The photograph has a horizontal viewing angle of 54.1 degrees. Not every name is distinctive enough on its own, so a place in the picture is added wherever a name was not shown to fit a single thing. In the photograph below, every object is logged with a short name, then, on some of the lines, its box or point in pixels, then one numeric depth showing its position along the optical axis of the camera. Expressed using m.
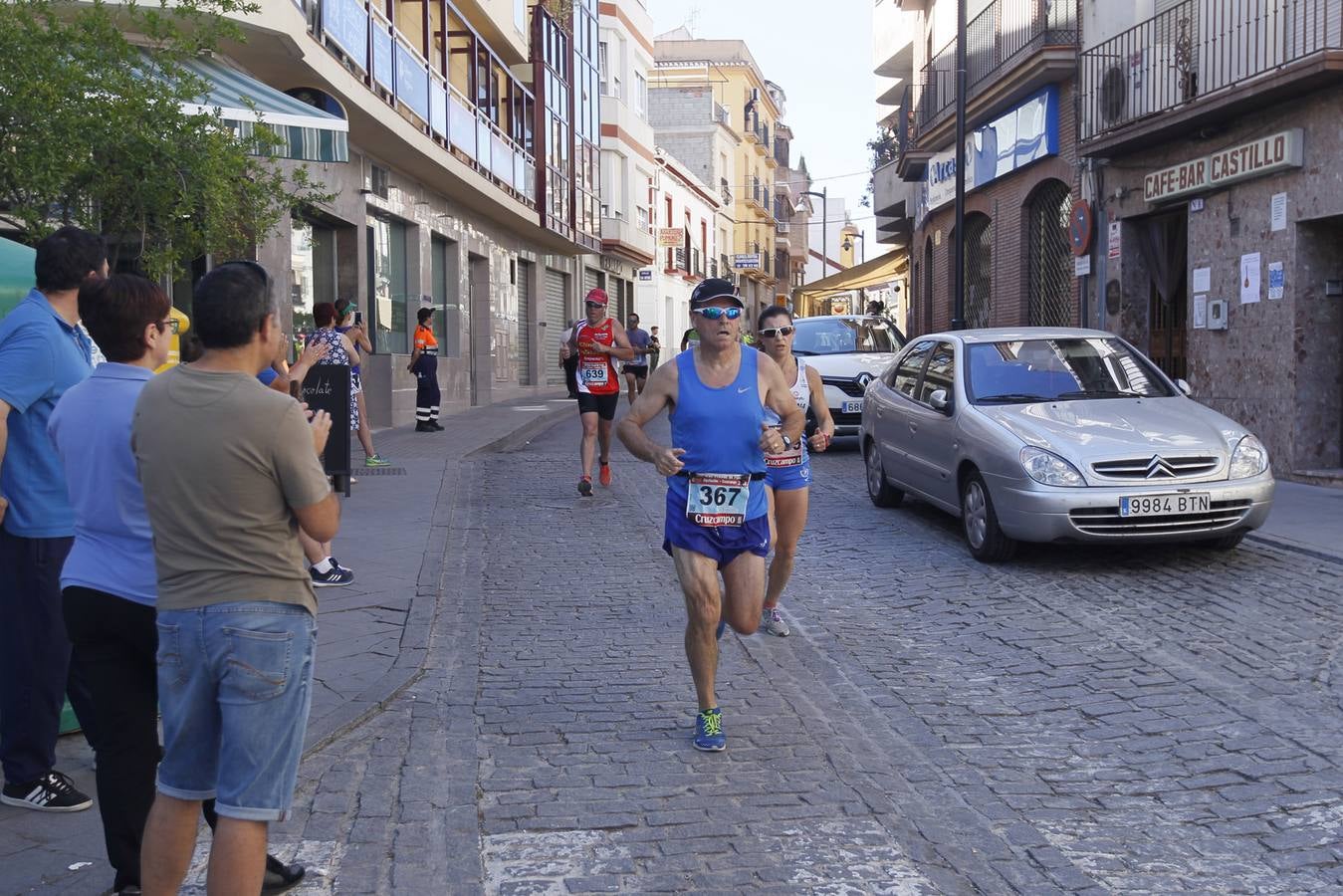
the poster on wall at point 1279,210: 13.54
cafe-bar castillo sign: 13.19
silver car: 8.00
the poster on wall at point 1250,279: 14.13
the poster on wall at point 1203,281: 15.12
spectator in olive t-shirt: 2.92
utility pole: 18.63
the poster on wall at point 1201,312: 15.25
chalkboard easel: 8.98
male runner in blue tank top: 4.91
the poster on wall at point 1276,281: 13.70
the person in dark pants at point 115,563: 3.27
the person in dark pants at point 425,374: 18.16
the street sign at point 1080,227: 16.91
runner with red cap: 11.99
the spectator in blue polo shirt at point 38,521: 4.00
